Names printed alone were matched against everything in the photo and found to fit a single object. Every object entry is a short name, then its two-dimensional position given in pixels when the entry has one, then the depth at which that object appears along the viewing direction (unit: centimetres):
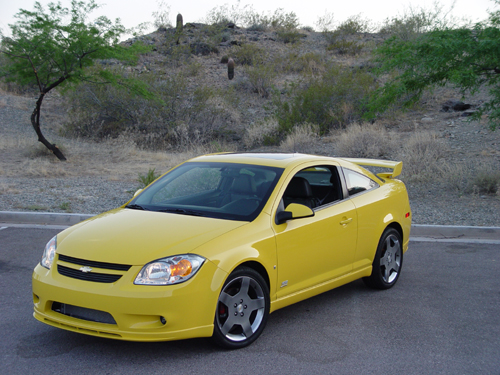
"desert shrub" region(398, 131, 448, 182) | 1411
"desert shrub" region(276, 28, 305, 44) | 4641
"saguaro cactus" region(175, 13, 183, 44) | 4088
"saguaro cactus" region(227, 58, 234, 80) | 3533
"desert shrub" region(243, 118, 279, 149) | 2228
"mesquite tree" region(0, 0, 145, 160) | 1722
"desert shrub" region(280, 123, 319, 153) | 1989
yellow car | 379
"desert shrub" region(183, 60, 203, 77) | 3450
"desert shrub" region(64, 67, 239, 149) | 2388
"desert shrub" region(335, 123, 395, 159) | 1775
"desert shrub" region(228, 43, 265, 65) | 3909
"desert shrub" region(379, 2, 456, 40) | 3375
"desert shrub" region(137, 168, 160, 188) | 1178
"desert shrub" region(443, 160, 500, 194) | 1217
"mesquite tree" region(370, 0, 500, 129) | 1182
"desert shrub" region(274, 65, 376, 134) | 2266
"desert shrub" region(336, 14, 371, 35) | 4591
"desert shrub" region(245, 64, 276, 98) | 3189
